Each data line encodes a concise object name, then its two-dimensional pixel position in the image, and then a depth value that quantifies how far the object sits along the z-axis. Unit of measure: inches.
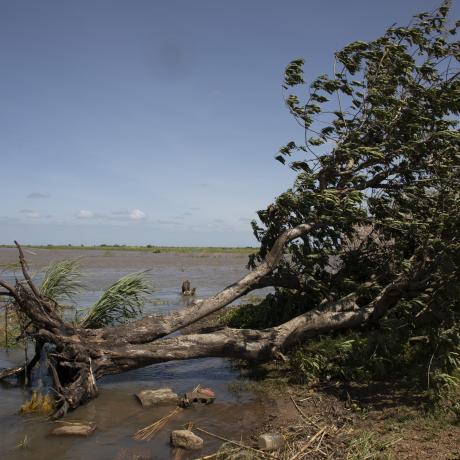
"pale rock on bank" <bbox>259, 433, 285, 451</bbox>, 225.3
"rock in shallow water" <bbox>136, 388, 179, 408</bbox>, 297.7
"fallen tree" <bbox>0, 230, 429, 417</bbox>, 300.5
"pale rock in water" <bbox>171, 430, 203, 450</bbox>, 234.4
